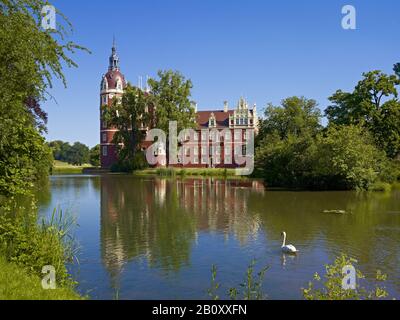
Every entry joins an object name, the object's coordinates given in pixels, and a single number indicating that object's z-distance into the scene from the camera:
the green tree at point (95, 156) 107.69
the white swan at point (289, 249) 13.34
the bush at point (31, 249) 9.19
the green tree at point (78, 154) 144.00
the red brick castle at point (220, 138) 77.31
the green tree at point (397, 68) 55.34
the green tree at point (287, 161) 37.03
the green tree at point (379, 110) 46.16
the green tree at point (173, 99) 66.75
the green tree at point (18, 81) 9.29
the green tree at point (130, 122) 70.75
